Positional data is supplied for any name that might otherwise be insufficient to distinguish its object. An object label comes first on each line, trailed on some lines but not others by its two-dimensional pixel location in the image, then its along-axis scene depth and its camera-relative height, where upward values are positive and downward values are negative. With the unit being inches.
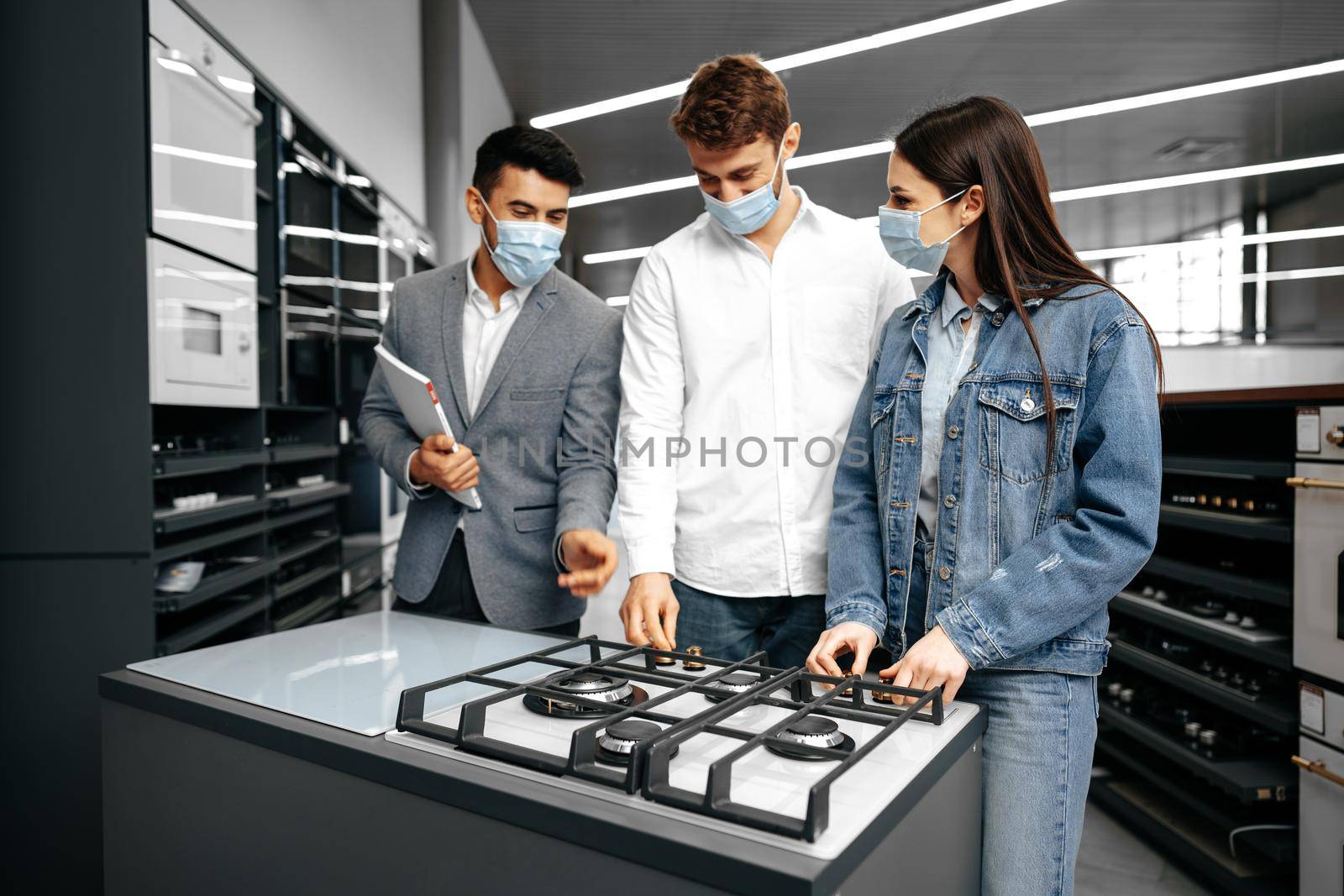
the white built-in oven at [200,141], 76.8 +27.1
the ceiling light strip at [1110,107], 206.5 +87.2
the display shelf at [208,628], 78.0 -20.0
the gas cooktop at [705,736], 28.1 -12.5
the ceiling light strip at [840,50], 201.5 +95.5
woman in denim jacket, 40.7 -3.0
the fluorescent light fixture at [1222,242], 173.8 +47.3
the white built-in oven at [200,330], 76.8 +8.8
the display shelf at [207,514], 76.5 -9.0
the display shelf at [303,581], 104.2 -20.5
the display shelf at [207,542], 77.0 -11.7
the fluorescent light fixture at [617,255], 398.4 +76.2
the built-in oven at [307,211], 106.2 +27.4
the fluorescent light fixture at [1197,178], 186.9 +71.3
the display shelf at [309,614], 105.5 -24.8
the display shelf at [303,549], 104.4 -16.5
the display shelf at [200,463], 76.9 -4.0
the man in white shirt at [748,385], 58.4 +2.4
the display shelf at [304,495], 102.5 -9.5
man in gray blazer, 67.7 +0.2
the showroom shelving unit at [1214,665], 88.4 -28.5
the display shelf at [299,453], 104.1 -4.1
